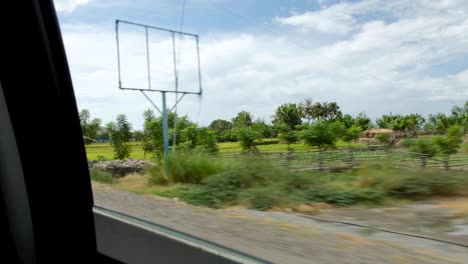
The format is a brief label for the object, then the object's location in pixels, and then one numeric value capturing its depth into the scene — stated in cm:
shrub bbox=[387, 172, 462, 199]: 313
